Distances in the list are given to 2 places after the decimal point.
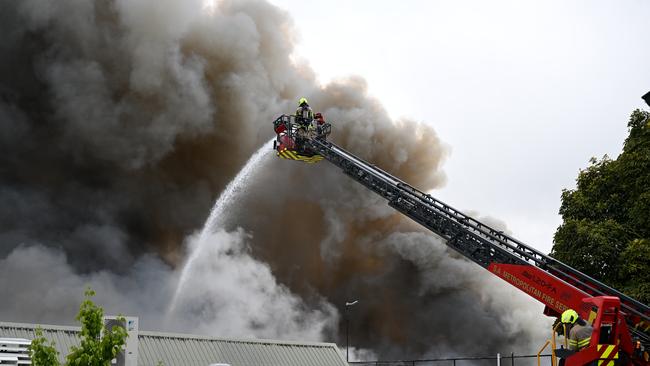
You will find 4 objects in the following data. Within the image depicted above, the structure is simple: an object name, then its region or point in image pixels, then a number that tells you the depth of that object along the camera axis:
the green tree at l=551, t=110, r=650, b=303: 25.48
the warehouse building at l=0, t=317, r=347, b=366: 20.16
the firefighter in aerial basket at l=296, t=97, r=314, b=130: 25.25
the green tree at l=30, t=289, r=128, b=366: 10.38
